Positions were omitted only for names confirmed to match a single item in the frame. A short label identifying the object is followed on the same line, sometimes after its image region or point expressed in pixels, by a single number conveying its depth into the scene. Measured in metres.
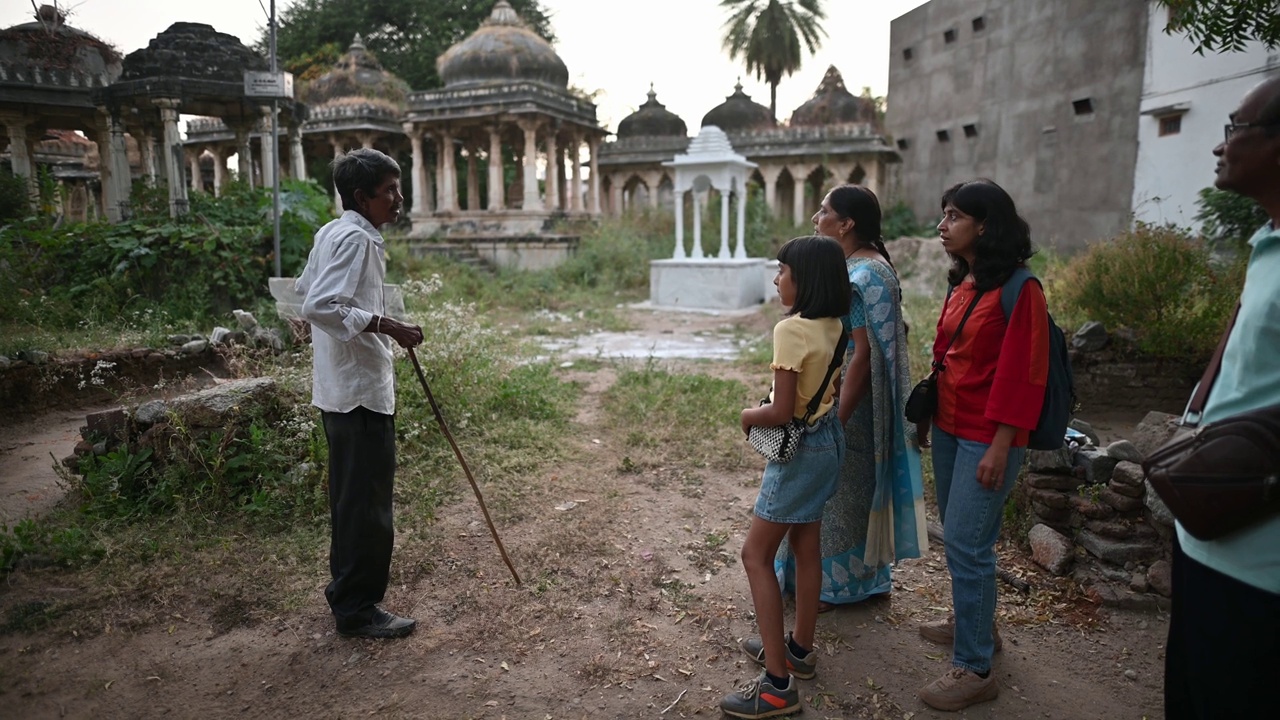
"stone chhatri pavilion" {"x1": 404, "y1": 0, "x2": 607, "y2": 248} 16.61
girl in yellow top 2.16
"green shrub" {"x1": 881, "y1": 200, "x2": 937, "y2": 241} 17.86
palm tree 27.12
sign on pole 5.77
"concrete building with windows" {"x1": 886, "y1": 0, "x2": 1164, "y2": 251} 12.86
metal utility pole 6.15
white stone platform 12.88
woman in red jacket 2.11
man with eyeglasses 1.29
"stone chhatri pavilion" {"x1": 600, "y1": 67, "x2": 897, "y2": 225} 18.75
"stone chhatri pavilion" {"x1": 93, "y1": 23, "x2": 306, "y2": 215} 9.84
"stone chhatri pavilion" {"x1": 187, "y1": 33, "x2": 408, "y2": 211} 18.78
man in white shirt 2.51
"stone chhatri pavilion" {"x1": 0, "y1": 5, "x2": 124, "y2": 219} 9.20
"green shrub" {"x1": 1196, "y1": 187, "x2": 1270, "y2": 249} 7.45
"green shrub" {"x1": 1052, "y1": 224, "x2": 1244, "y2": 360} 5.32
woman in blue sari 2.51
